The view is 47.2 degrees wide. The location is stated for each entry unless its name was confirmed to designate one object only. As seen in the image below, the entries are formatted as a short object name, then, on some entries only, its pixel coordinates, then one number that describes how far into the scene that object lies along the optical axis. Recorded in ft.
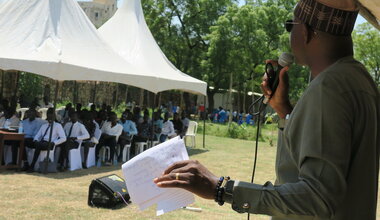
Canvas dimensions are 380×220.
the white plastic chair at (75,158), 32.99
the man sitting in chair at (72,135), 32.63
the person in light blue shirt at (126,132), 39.27
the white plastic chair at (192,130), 55.65
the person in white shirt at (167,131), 47.44
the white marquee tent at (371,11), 6.37
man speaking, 4.07
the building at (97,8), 316.40
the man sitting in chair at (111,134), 37.29
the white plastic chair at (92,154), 35.17
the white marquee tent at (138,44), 42.68
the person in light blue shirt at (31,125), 31.93
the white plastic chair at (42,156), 31.45
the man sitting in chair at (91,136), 34.58
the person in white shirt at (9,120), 35.47
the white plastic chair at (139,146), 41.83
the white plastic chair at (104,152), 38.20
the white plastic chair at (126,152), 39.93
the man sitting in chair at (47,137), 30.78
